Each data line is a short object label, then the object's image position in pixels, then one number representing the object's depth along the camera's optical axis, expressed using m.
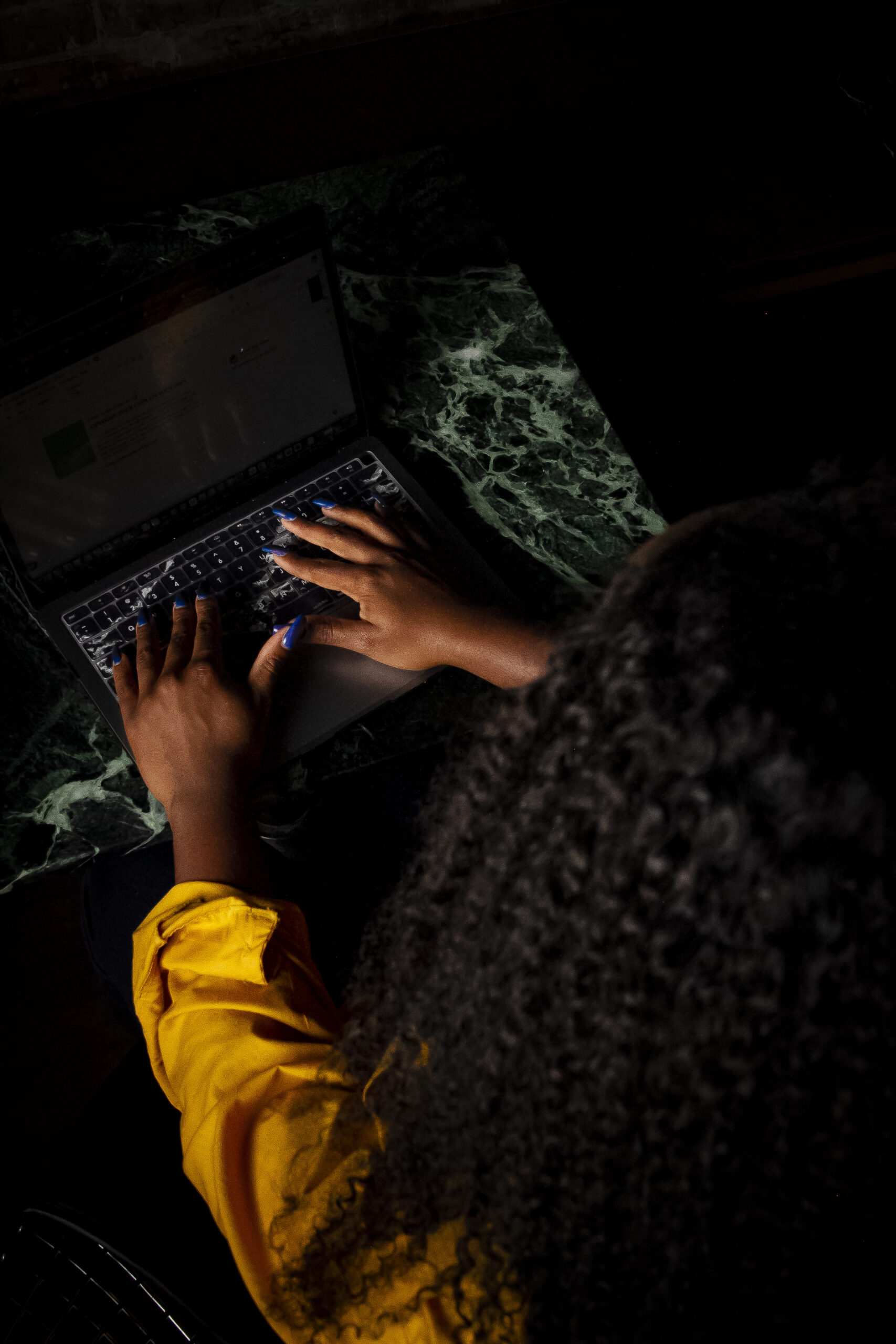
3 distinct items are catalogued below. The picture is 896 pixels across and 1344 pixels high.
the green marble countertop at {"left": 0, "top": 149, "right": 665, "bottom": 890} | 0.89
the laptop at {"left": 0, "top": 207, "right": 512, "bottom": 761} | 0.74
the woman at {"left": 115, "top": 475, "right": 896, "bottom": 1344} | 0.47
